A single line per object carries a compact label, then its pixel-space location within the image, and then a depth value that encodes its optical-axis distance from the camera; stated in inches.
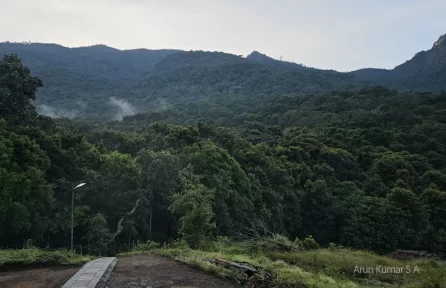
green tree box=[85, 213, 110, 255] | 890.7
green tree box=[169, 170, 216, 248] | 665.6
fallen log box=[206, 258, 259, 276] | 404.2
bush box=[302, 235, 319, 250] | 830.1
